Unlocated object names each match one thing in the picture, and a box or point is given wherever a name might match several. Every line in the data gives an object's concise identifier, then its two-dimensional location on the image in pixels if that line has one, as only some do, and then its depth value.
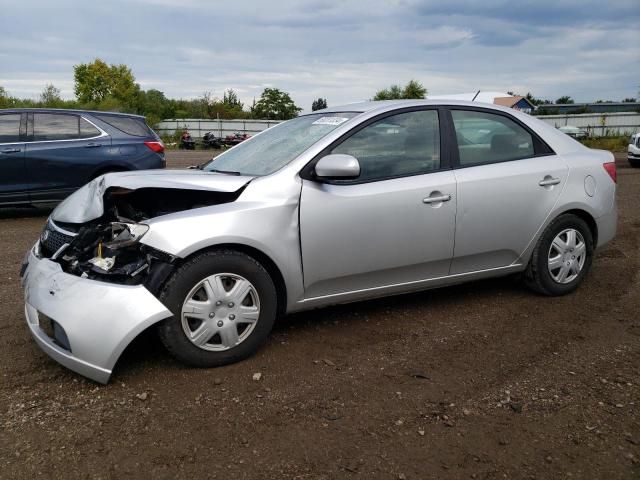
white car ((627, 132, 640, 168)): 17.92
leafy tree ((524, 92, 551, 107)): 91.94
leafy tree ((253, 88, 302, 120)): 83.25
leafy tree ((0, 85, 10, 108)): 48.91
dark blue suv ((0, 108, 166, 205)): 8.03
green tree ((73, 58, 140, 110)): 74.44
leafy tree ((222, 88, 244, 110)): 85.53
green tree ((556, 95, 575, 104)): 101.00
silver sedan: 3.04
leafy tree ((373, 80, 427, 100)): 66.39
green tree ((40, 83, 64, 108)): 46.91
